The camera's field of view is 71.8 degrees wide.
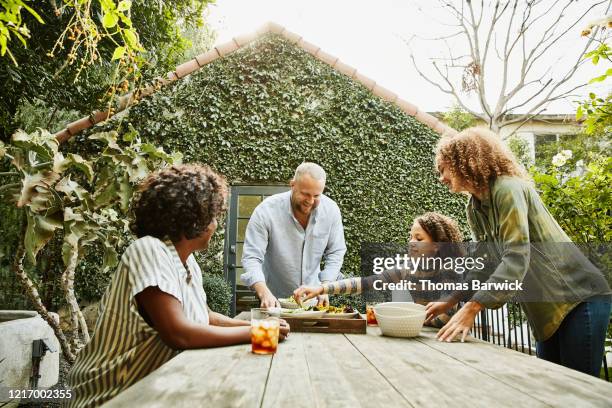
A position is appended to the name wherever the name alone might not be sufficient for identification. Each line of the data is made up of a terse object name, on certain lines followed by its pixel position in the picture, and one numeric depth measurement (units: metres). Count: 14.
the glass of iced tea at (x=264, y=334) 1.35
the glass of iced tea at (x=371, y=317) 2.16
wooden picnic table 0.89
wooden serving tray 1.87
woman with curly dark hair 1.30
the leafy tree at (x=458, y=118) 13.63
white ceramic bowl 1.74
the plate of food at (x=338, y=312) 1.95
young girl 2.24
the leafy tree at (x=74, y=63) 4.07
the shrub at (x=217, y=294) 5.48
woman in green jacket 1.57
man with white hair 2.98
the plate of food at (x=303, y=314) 1.87
